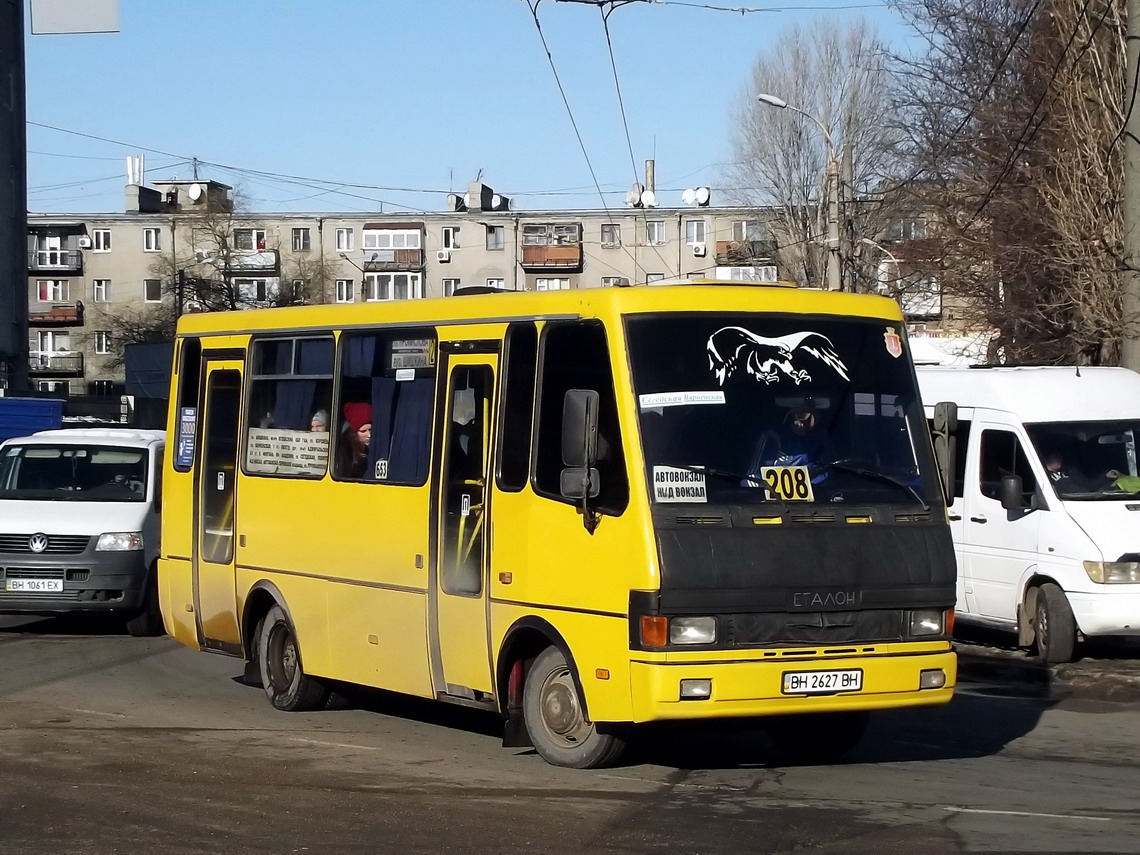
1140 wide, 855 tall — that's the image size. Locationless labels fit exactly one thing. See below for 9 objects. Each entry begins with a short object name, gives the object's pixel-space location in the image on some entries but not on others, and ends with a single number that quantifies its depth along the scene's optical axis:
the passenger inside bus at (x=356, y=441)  10.20
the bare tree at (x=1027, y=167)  20.55
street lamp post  28.28
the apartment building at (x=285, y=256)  80.19
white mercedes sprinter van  13.17
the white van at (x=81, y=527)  14.74
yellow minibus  7.93
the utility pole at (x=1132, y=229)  16.20
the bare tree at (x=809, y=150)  43.12
